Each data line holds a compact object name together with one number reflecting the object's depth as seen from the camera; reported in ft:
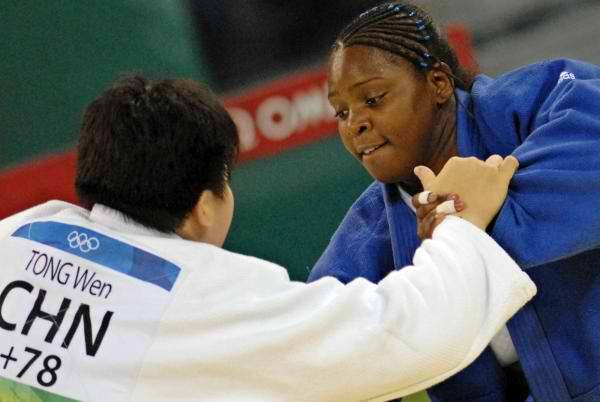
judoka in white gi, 27.19
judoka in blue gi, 27.58
